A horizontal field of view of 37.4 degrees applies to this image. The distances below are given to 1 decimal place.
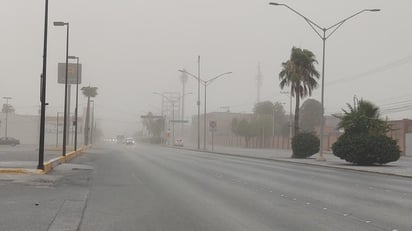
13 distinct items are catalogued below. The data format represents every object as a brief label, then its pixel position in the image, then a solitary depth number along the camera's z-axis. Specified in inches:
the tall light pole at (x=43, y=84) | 1037.9
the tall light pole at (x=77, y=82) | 1960.6
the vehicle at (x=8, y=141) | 3660.7
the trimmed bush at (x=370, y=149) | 1472.7
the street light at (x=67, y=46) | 1515.7
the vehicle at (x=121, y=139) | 6939.0
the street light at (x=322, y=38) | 1583.4
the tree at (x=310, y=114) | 5516.7
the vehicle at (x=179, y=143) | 4512.3
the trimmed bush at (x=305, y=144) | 1988.2
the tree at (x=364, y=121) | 1558.8
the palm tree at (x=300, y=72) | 2046.3
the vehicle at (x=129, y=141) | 5016.7
